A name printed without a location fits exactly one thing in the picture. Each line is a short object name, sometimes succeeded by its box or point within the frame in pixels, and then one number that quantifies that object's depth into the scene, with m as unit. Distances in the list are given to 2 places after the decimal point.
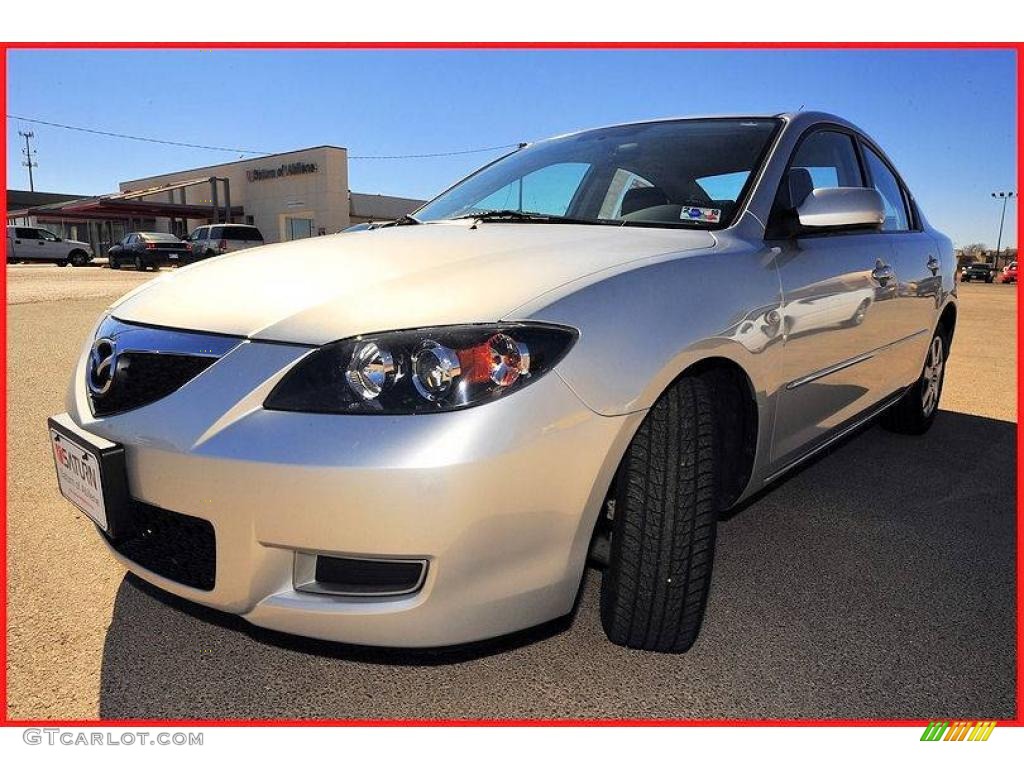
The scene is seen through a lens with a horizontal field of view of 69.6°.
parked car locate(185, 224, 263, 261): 25.33
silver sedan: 1.43
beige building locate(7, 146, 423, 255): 33.97
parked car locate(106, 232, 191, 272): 24.89
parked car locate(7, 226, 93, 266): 28.50
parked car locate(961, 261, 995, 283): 46.31
